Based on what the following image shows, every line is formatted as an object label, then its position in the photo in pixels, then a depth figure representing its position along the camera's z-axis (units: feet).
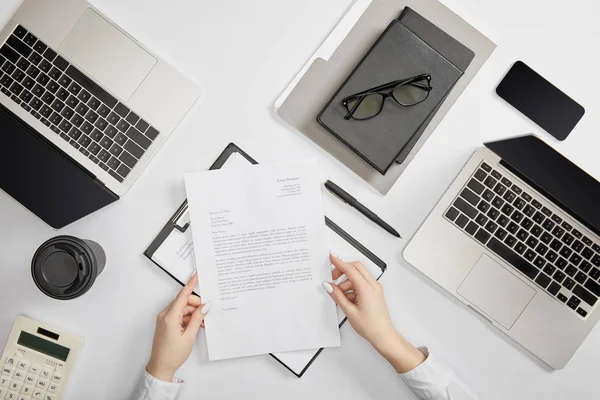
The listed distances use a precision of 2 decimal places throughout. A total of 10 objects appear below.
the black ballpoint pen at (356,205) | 2.86
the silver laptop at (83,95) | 2.78
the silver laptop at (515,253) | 2.81
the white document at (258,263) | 2.85
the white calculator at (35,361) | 2.84
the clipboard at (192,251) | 2.88
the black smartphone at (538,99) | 2.93
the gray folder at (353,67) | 2.87
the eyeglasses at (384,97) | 2.74
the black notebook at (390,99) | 2.76
